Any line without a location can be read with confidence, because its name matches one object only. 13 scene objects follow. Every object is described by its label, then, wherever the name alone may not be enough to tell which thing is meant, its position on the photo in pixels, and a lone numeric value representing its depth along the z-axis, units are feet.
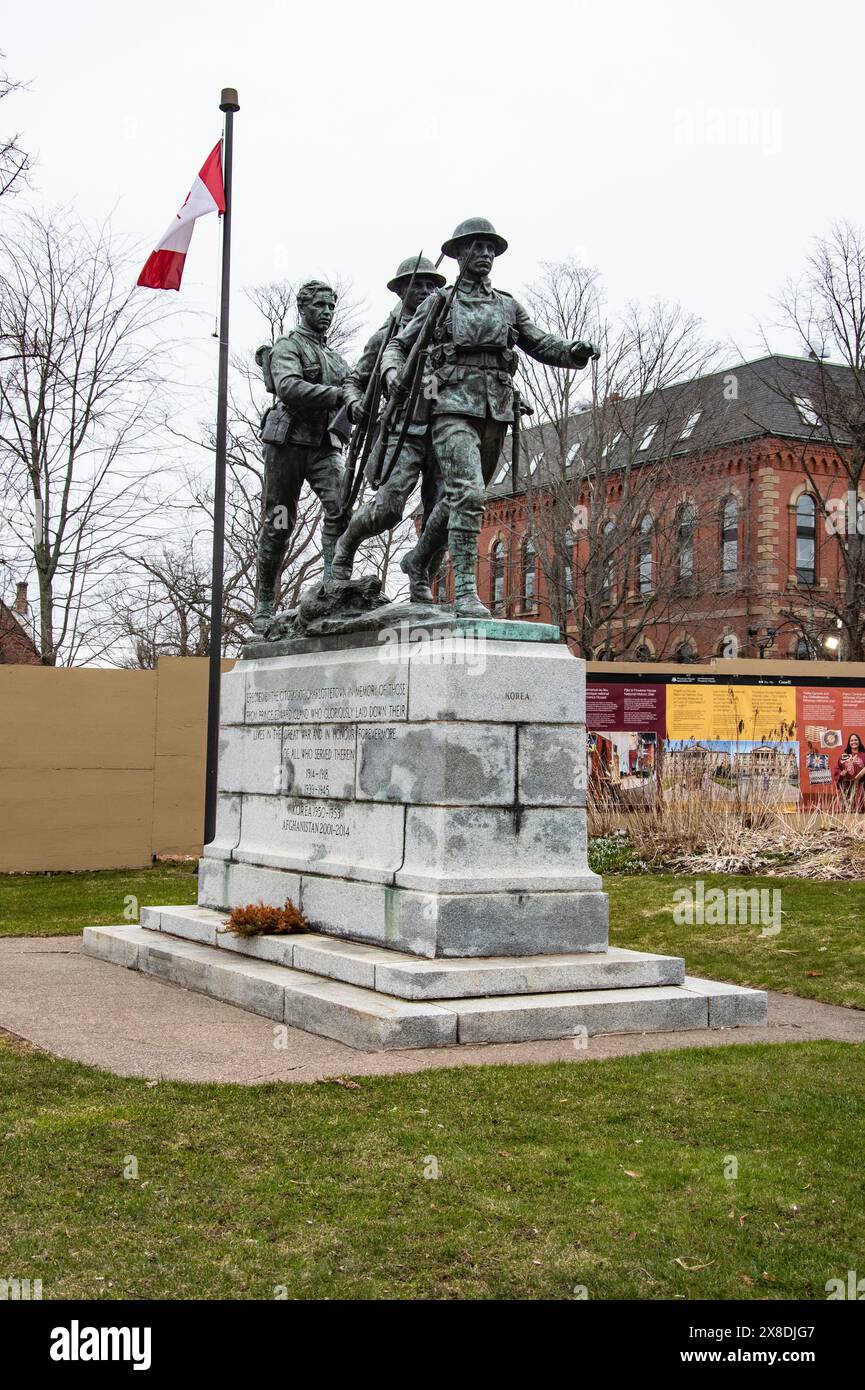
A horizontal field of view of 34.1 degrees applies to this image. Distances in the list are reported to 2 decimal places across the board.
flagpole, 55.47
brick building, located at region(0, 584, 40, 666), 98.32
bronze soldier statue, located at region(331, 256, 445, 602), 31.78
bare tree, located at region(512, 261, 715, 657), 111.75
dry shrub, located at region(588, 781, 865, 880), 48.96
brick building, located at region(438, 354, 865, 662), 113.19
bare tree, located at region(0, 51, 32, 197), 52.31
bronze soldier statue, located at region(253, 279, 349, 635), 36.55
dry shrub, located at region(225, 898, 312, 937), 30.55
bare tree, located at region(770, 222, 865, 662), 115.24
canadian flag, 55.83
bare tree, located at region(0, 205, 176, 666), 89.56
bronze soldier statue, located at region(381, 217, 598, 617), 29.99
